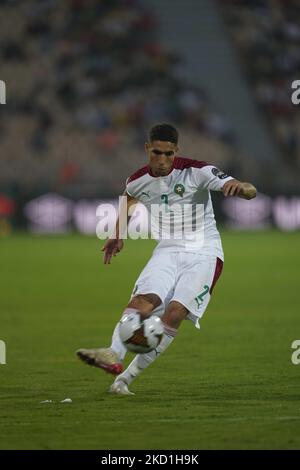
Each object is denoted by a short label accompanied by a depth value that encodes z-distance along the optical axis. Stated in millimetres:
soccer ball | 14547
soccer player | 15414
